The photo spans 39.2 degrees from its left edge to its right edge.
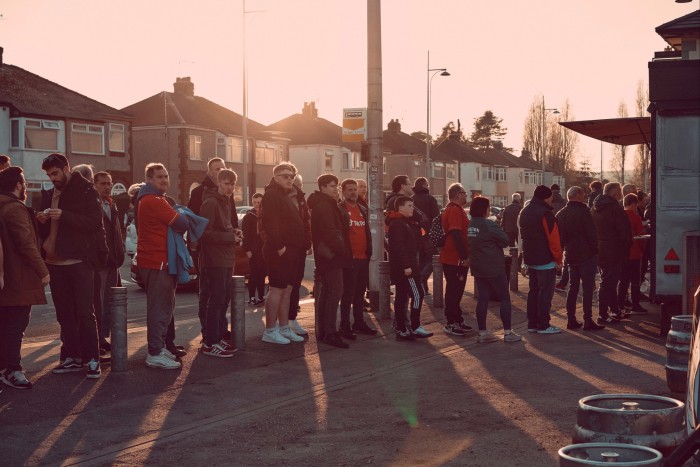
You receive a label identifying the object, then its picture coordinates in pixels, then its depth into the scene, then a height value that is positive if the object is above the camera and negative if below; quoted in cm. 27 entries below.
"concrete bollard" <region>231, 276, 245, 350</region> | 1035 -145
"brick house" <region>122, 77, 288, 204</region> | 6169 +248
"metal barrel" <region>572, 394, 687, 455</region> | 439 -113
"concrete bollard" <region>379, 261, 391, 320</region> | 1370 -161
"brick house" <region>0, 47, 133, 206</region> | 4991 +261
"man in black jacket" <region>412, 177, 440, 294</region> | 1603 -54
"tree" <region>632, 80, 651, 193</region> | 8912 +193
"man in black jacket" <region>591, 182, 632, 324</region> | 1321 -94
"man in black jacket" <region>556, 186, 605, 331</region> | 1245 -93
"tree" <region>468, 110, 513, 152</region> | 15212 +691
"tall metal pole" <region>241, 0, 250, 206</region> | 4947 +323
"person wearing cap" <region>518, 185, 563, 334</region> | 1216 -93
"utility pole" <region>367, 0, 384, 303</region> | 1537 +105
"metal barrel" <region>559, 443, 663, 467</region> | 380 -112
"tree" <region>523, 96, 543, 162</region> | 11619 +533
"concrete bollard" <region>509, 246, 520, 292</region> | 1791 -176
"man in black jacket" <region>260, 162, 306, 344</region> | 1074 -65
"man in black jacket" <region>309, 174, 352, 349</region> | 1101 -80
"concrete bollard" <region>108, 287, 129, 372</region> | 907 -139
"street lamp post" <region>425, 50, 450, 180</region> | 6291 +655
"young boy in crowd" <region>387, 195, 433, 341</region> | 1137 -103
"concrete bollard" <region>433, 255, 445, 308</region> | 1498 -168
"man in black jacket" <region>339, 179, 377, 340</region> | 1212 -87
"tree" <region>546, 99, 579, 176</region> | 11325 +347
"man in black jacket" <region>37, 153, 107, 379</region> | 882 -64
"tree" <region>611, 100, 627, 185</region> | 10038 +134
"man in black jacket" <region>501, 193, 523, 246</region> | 1991 -89
